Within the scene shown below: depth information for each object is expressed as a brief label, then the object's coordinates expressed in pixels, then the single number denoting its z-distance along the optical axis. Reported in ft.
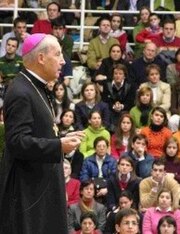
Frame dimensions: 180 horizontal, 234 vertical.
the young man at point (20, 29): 53.78
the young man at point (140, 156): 43.52
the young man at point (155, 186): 40.81
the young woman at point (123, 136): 45.88
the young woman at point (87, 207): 39.89
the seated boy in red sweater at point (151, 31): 53.67
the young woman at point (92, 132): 45.91
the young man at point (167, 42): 52.44
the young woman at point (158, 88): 49.44
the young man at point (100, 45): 53.16
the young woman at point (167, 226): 37.29
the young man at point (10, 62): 51.65
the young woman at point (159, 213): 38.70
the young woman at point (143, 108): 47.88
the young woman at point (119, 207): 39.60
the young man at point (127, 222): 36.42
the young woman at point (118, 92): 49.75
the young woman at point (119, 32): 54.03
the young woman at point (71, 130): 44.09
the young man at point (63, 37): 53.47
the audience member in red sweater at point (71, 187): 41.37
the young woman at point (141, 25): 54.03
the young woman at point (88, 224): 38.06
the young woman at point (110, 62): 51.03
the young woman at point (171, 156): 43.65
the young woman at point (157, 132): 45.91
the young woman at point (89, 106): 48.18
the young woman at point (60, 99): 48.70
